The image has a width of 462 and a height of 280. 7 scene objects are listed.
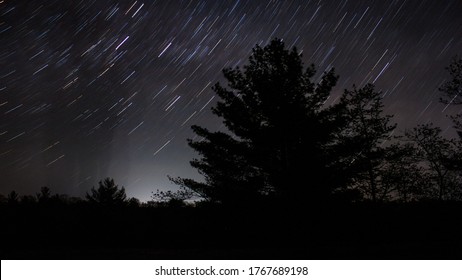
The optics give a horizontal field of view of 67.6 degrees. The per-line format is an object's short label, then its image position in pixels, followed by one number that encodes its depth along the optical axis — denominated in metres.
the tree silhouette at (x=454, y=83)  15.63
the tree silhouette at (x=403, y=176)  19.59
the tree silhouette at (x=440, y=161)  20.57
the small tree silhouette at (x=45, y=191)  48.83
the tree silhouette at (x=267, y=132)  14.92
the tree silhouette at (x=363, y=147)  15.80
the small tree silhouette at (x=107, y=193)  47.38
